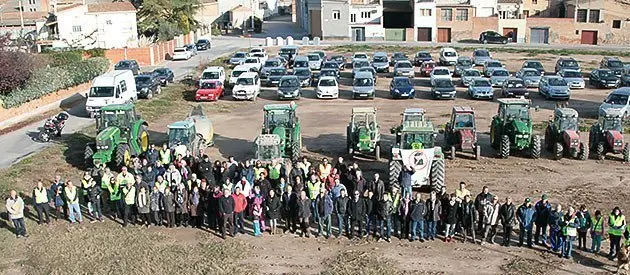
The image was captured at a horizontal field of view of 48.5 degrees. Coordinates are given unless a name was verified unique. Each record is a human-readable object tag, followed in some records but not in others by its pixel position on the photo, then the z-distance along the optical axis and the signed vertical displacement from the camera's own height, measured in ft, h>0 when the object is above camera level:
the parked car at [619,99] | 101.52 -13.47
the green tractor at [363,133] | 81.10 -13.83
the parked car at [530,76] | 136.26 -12.78
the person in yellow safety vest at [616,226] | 51.70 -15.91
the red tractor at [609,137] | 80.59 -14.71
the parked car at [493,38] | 220.43 -8.30
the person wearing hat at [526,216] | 53.98 -15.73
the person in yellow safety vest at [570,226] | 52.26 -15.94
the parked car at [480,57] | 167.22 -10.87
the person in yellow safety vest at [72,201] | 61.52 -15.87
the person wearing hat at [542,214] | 53.78 -15.49
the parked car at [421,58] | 165.01 -10.61
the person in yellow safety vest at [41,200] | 60.95 -15.58
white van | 108.88 -11.31
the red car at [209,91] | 126.93 -13.39
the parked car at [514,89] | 125.08 -13.79
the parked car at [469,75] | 136.56 -12.42
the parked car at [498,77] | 135.64 -12.64
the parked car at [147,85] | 124.88 -12.01
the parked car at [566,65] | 149.59 -11.80
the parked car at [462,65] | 151.39 -11.57
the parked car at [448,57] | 168.14 -10.70
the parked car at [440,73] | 136.15 -11.89
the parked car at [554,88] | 122.83 -13.67
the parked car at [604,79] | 136.26 -13.50
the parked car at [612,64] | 145.48 -11.73
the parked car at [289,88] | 127.13 -13.08
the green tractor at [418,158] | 66.28 -13.85
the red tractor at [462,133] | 81.87 -14.11
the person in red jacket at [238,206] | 57.57 -15.47
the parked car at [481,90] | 124.47 -13.83
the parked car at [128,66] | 148.87 -9.96
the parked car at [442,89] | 125.39 -13.60
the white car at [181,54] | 191.21 -9.82
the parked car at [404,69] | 148.36 -11.77
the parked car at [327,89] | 128.36 -13.46
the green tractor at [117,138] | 75.87 -13.21
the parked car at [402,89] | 127.24 -13.63
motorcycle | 92.84 -14.37
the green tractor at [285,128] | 79.66 -12.84
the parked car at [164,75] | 139.85 -11.47
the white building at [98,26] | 186.80 -1.71
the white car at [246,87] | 127.44 -12.86
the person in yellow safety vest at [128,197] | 60.18 -15.20
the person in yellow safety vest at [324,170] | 63.00 -13.94
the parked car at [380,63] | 159.84 -11.21
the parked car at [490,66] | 144.12 -11.53
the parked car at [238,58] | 169.59 -10.34
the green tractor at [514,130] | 81.87 -13.97
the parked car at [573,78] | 135.44 -13.18
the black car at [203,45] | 217.15 -8.51
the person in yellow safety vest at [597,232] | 52.19 -16.57
